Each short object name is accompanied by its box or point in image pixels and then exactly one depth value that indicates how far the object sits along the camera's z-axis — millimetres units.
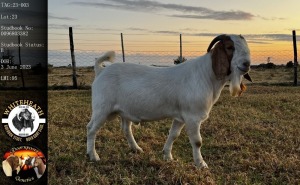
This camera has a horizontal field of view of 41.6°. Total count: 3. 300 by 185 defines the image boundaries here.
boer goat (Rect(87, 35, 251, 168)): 4922
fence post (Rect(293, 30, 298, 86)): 18591
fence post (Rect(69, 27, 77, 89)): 16681
